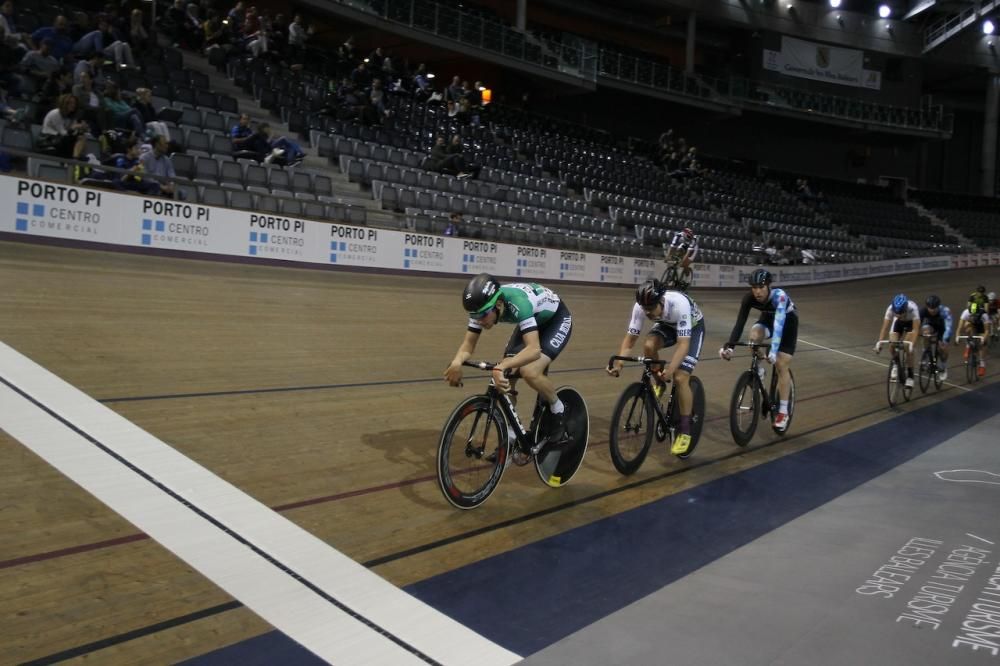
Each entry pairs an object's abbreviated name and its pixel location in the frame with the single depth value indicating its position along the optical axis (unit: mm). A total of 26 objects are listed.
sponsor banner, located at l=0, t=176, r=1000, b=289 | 7977
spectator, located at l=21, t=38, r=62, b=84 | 9102
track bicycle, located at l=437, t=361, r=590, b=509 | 3516
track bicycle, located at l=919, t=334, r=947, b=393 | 9516
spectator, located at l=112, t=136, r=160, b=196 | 8477
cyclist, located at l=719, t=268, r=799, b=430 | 5599
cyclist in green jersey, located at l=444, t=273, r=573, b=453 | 3510
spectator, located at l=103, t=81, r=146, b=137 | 9055
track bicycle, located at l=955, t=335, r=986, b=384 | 11367
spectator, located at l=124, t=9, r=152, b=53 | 11195
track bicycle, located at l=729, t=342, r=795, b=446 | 5664
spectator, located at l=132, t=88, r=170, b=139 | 9430
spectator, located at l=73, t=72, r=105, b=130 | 8625
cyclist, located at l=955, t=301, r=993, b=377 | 11500
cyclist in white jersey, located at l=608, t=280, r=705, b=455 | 4625
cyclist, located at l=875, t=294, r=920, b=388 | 8125
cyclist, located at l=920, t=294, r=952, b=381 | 9180
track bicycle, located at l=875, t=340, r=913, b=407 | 8383
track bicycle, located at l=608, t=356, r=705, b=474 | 4531
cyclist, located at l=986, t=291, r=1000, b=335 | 13884
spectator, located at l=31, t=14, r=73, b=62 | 9711
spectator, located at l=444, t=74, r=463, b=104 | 17859
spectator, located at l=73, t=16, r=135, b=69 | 10695
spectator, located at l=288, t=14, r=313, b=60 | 15047
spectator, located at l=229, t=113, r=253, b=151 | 10727
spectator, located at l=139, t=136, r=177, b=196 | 8727
